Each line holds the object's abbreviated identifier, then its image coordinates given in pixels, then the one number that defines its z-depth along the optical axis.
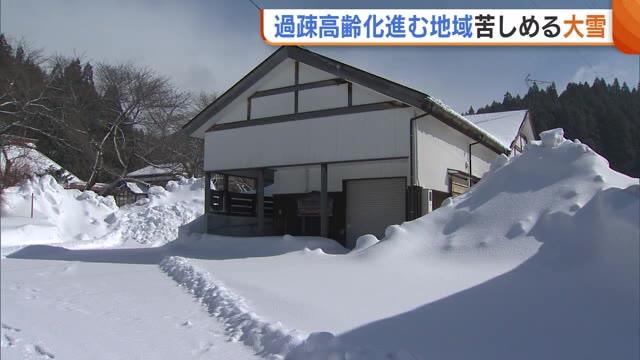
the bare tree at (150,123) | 15.38
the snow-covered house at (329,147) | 11.31
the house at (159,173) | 29.02
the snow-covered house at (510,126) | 19.95
